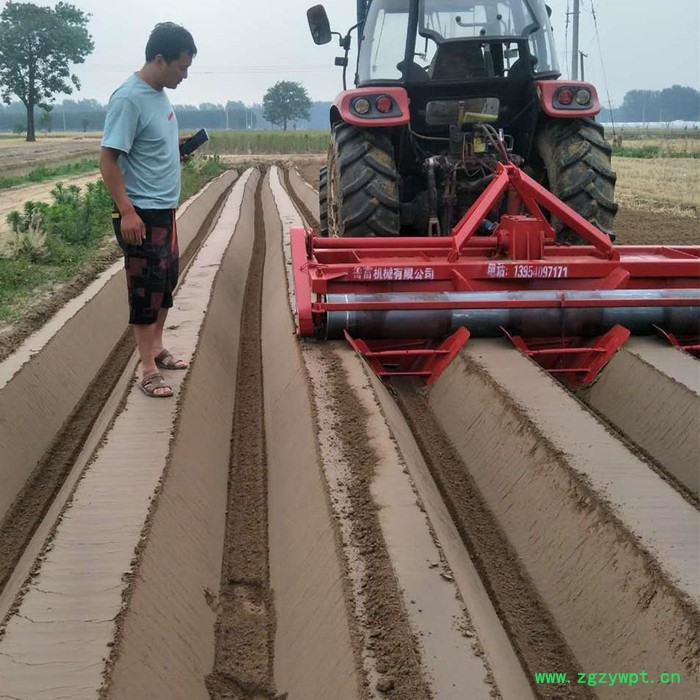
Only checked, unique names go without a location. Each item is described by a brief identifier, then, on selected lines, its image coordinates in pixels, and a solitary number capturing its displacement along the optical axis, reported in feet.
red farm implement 13.00
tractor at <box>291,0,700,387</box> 13.07
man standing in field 10.90
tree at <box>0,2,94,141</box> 157.69
